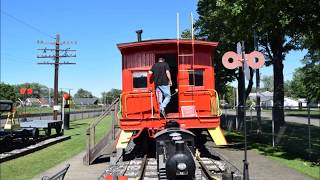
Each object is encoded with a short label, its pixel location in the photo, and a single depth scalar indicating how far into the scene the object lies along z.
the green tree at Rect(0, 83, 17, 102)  76.27
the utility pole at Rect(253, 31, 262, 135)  14.97
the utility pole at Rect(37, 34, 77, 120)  25.88
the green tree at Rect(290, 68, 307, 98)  63.92
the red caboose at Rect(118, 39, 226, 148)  9.22
